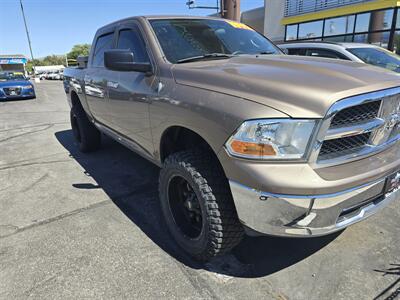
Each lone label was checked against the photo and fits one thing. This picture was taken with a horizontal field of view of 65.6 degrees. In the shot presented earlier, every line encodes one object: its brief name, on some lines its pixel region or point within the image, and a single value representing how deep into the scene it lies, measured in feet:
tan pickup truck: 5.71
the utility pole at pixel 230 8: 29.14
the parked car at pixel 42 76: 175.22
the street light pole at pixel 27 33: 126.26
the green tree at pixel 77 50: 269.69
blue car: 46.60
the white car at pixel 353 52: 19.57
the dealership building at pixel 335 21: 42.22
